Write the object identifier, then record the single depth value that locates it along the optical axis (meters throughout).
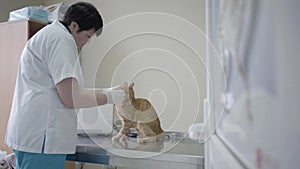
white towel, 1.33
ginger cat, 1.29
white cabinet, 0.26
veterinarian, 1.01
